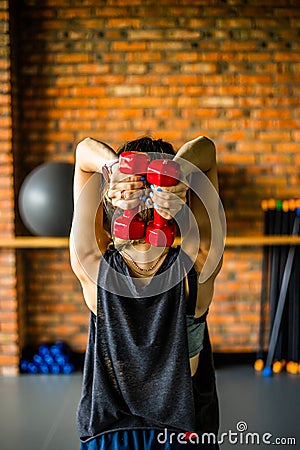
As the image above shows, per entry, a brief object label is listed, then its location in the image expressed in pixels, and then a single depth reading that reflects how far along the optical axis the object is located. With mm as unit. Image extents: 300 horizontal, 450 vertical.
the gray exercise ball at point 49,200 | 3904
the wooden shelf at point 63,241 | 4059
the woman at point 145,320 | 1432
